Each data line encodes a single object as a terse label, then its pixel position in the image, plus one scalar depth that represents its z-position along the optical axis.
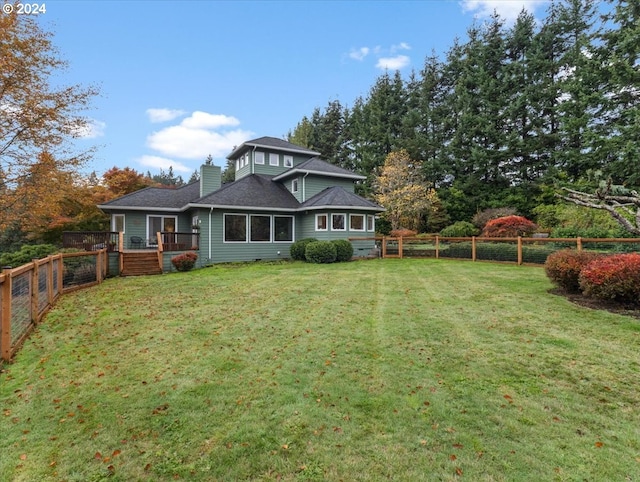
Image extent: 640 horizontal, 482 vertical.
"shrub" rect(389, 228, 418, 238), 21.63
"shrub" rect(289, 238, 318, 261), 16.25
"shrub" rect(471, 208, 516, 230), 21.66
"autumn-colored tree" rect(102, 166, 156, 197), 23.98
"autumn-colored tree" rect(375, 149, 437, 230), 24.17
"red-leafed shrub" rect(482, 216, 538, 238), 17.00
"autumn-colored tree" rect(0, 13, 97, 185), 10.89
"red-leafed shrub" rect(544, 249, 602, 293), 7.20
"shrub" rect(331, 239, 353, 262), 15.42
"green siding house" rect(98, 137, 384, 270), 15.42
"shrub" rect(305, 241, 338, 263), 14.98
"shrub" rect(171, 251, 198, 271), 13.34
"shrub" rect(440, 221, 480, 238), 19.71
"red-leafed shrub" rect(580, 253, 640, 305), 5.94
